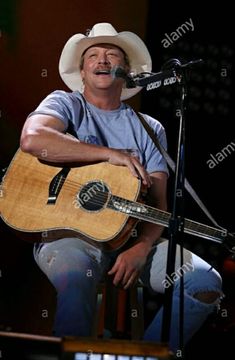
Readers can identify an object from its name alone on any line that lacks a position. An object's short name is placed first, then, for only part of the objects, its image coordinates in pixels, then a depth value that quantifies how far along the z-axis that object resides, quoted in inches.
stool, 219.2
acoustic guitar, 213.8
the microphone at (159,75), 193.5
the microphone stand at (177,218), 184.1
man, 208.2
